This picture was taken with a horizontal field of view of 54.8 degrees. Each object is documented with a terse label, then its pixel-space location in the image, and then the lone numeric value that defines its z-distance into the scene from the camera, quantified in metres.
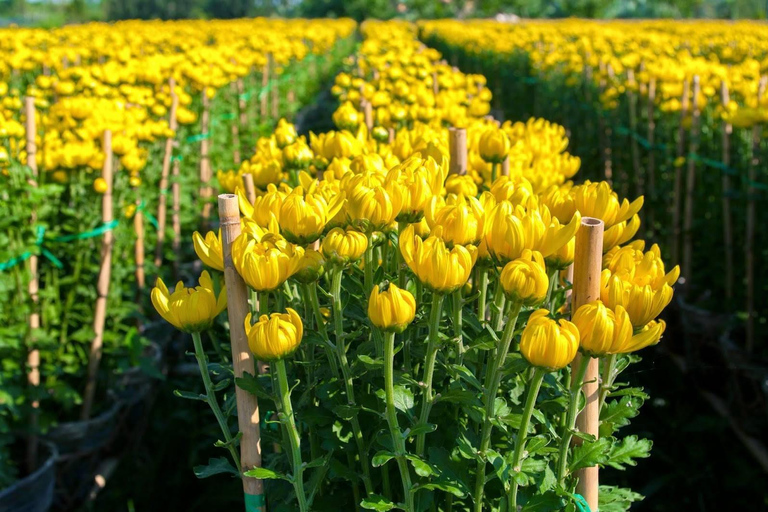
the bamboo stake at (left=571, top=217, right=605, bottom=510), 1.17
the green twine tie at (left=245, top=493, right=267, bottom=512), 1.40
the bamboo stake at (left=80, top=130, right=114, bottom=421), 3.18
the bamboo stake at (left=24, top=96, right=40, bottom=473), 2.91
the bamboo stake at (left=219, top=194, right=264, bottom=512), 1.22
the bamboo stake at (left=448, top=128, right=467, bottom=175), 1.93
